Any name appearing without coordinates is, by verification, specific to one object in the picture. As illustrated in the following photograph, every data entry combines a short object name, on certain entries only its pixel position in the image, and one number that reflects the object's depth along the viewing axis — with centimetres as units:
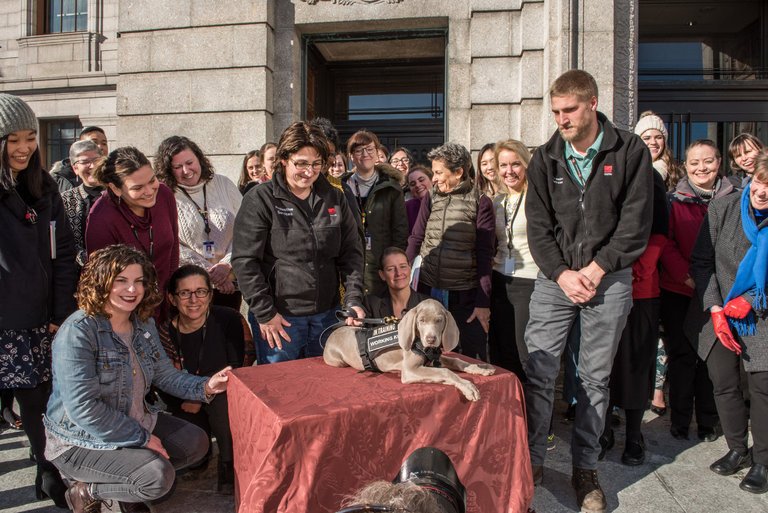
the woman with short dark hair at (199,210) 441
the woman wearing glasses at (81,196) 430
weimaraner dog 264
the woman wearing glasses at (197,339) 383
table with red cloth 234
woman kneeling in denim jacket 295
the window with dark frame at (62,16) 1069
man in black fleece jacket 324
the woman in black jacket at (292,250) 342
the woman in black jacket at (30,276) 327
